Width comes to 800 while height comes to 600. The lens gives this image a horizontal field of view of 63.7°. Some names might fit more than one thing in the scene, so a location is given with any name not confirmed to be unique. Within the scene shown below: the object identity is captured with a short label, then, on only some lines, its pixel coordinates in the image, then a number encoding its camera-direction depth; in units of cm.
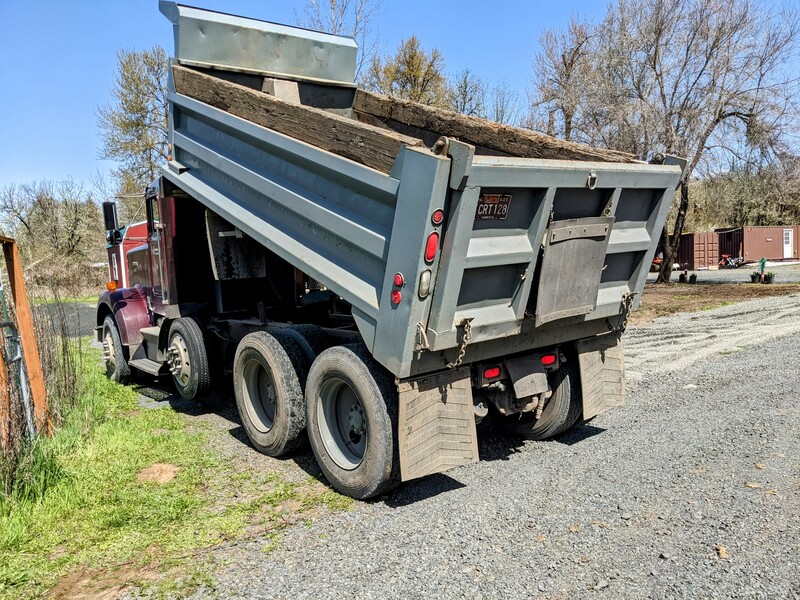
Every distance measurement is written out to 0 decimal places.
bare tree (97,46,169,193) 2967
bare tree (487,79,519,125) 2563
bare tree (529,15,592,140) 2078
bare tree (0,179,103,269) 3192
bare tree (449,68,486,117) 2767
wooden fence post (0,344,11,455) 421
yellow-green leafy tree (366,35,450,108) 2697
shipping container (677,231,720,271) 3391
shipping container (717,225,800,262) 3412
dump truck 377
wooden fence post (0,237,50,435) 509
